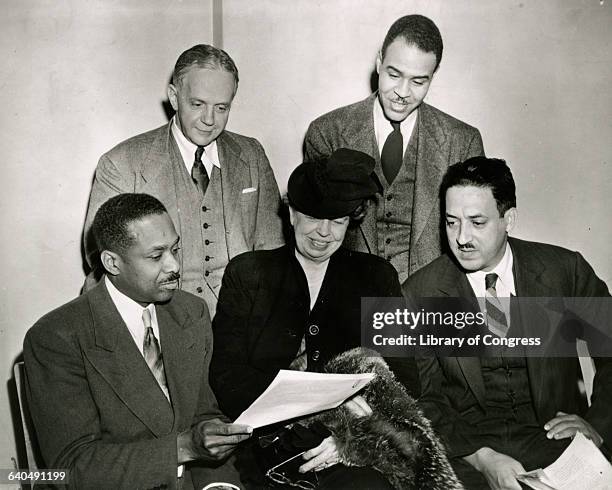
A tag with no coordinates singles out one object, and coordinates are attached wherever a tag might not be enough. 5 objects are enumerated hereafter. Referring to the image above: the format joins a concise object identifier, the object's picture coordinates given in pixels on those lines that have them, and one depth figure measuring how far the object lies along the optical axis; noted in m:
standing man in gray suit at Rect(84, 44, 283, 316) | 2.79
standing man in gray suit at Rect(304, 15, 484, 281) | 2.88
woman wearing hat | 2.33
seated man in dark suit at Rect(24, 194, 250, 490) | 1.98
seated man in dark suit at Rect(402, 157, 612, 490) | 2.39
